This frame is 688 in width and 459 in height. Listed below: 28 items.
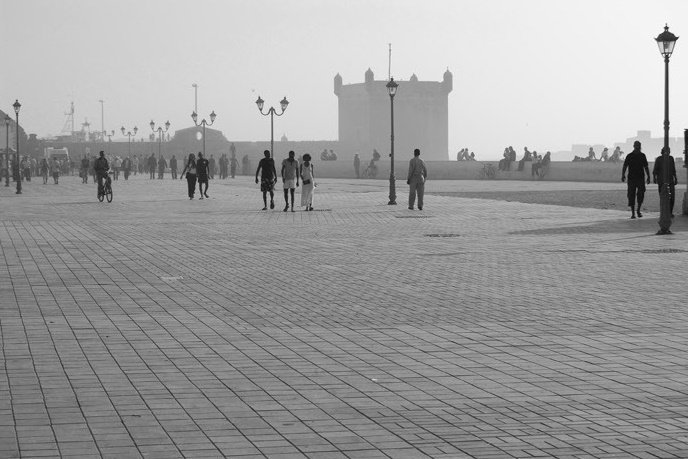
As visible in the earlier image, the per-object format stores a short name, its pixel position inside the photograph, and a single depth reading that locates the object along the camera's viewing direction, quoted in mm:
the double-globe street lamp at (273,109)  50625
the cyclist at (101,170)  33656
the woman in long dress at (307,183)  28375
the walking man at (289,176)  28234
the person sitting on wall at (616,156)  59628
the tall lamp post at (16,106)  48594
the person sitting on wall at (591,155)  67312
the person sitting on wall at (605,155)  67188
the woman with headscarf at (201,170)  35844
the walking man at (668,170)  21156
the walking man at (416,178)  28641
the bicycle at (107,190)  33625
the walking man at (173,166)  64188
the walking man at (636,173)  25000
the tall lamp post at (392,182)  31922
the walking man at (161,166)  65062
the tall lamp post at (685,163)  25105
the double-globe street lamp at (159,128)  97875
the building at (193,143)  131750
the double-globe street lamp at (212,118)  73381
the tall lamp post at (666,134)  20172
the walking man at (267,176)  29084
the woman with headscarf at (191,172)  35188
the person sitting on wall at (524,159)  61625
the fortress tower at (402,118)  136500
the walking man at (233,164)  69238
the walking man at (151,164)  65938
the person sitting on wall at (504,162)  62844
